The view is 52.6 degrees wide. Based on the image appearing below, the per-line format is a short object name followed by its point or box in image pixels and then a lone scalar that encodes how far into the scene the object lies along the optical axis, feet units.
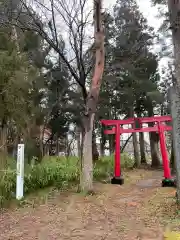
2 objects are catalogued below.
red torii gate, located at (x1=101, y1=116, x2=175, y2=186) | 18.22
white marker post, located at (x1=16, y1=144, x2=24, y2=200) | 12.92
